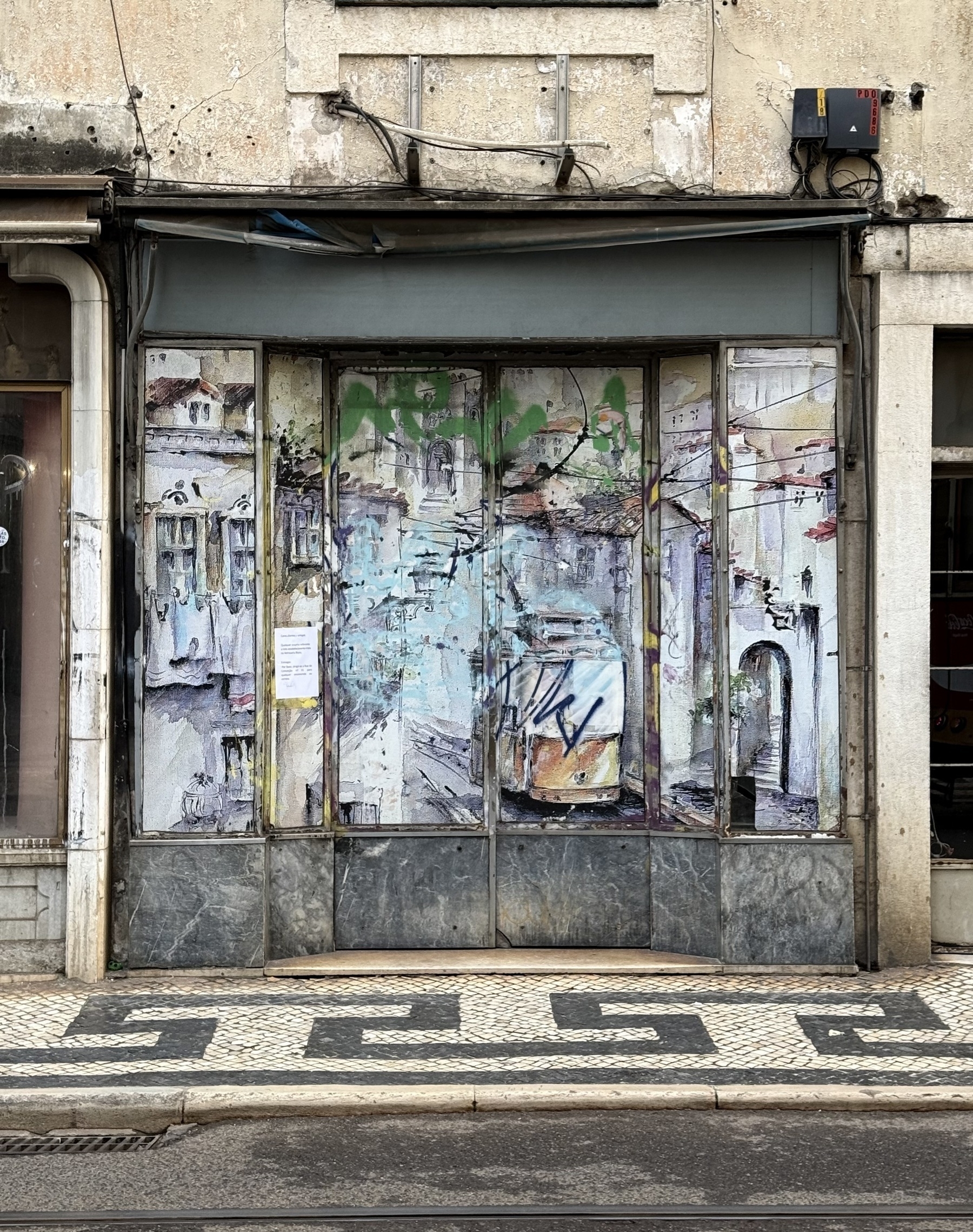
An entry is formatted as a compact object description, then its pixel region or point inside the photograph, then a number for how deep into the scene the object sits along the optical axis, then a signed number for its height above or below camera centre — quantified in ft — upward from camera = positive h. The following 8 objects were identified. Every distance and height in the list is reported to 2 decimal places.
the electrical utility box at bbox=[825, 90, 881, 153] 27.81 +9.00
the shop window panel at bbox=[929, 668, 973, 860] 28.89 -2.78
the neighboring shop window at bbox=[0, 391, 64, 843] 28.37 +0.16
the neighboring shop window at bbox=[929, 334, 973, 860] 28.89 +0.10
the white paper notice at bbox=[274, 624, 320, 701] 28.50 -0.84
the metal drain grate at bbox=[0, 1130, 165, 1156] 19.80 -6.82
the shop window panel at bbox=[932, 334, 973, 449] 29.01 +4.38
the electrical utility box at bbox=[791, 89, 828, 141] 27.76 +9.00
